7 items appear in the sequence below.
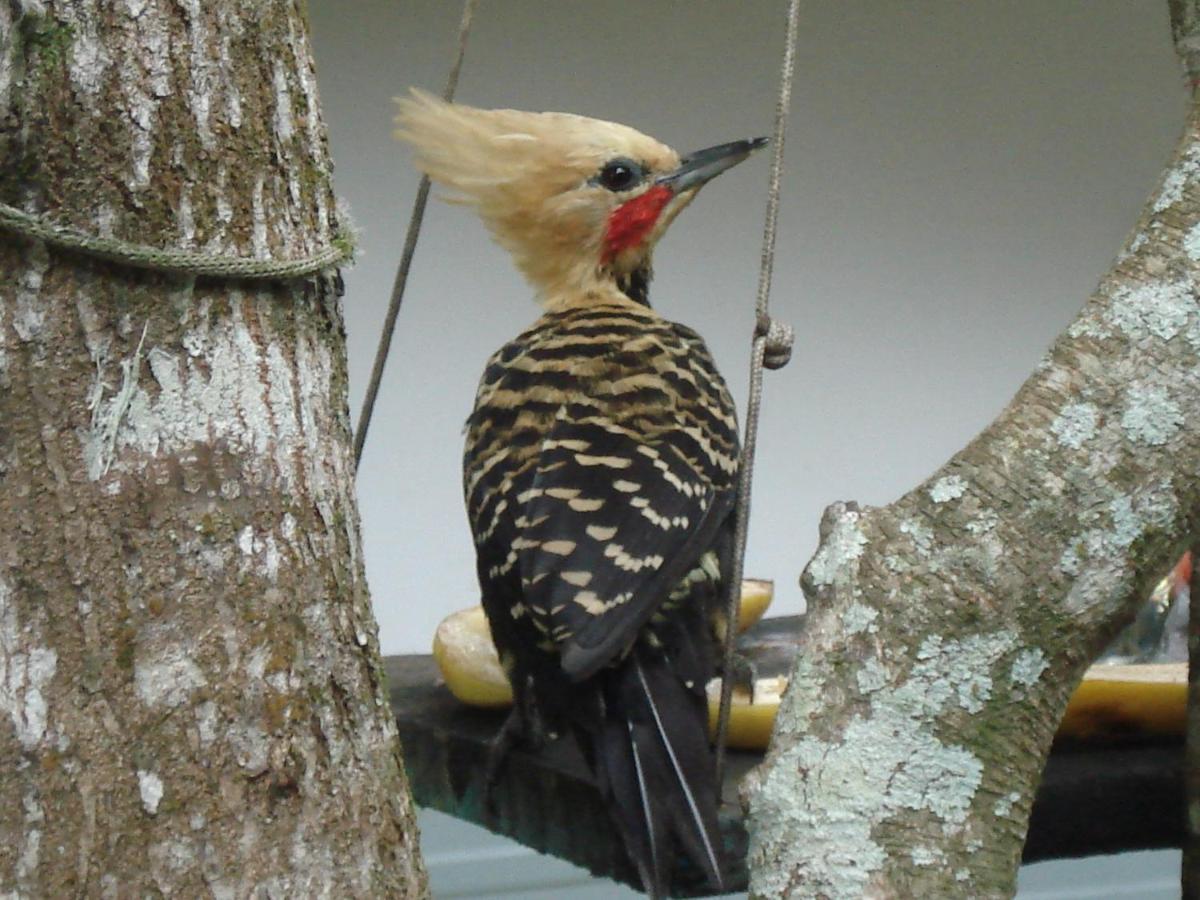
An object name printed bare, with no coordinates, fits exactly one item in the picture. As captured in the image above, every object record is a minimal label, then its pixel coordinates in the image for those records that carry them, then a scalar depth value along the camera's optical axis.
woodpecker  2.83
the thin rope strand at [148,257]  2.71
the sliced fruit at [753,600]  2.95
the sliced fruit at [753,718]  2.86
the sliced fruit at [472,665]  2.90
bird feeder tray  2.83
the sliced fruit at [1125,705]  2.86
